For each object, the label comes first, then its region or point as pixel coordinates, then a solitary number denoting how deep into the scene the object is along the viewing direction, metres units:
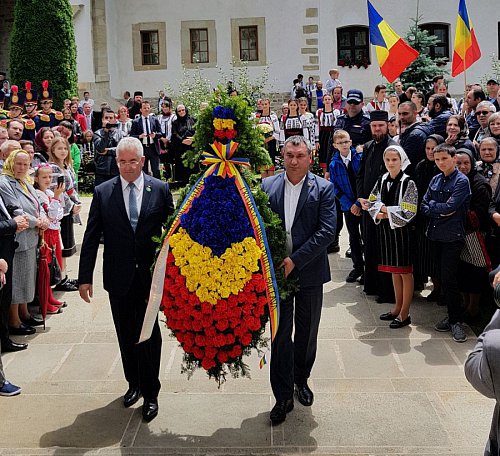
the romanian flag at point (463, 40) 11.69
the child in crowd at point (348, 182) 8.95
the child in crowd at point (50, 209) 7.91
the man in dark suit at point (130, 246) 5.38
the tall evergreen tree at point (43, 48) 20.02
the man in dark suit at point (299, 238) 5.29
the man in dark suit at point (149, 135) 14.38
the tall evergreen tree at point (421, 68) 20.66
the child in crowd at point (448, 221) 6.90
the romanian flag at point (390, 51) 11.17
